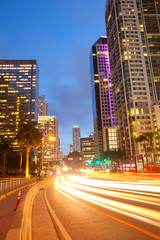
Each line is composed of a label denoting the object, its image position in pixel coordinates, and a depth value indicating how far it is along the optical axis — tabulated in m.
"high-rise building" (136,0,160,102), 110.12
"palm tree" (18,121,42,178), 49.28
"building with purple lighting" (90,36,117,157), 180.75
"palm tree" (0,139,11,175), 68.56
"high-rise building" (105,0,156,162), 102.75
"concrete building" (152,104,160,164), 98.55
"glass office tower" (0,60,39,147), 191.66
